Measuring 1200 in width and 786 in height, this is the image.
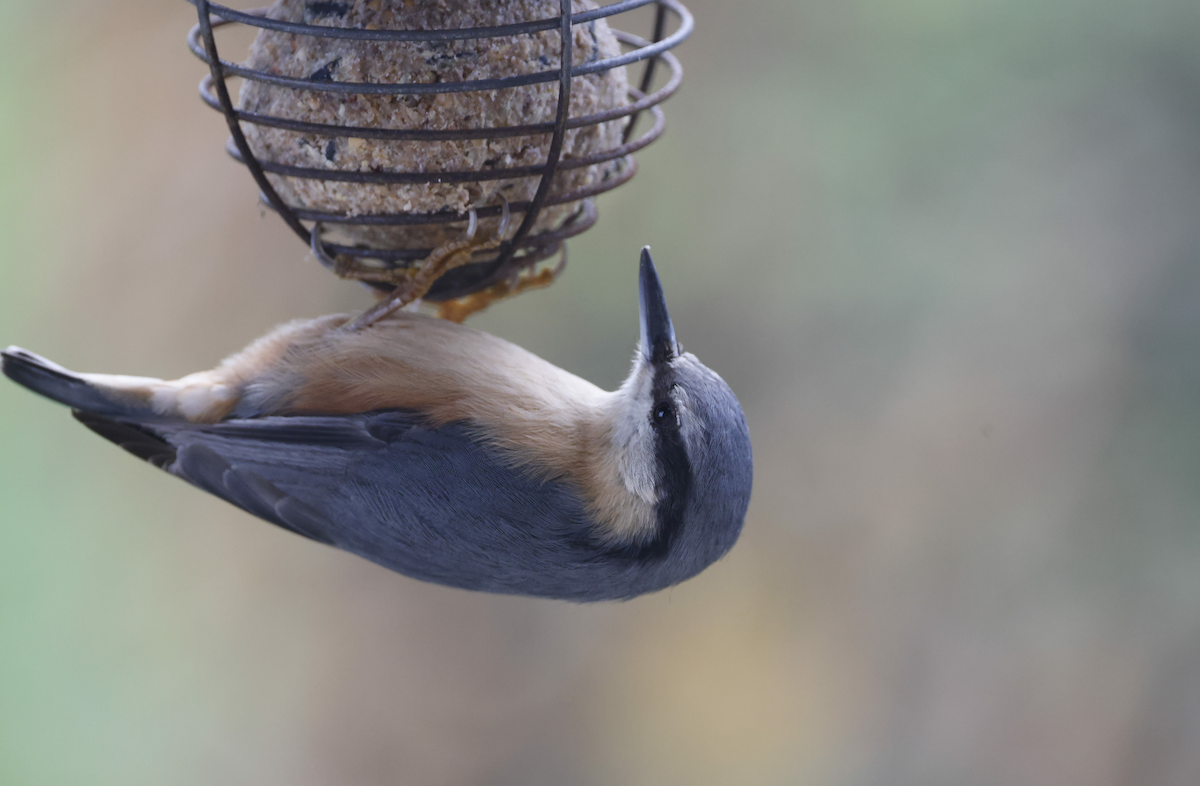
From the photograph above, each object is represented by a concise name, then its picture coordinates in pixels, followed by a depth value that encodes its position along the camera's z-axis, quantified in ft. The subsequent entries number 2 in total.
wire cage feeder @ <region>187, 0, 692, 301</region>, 9.56
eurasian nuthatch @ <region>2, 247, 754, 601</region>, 9.69
